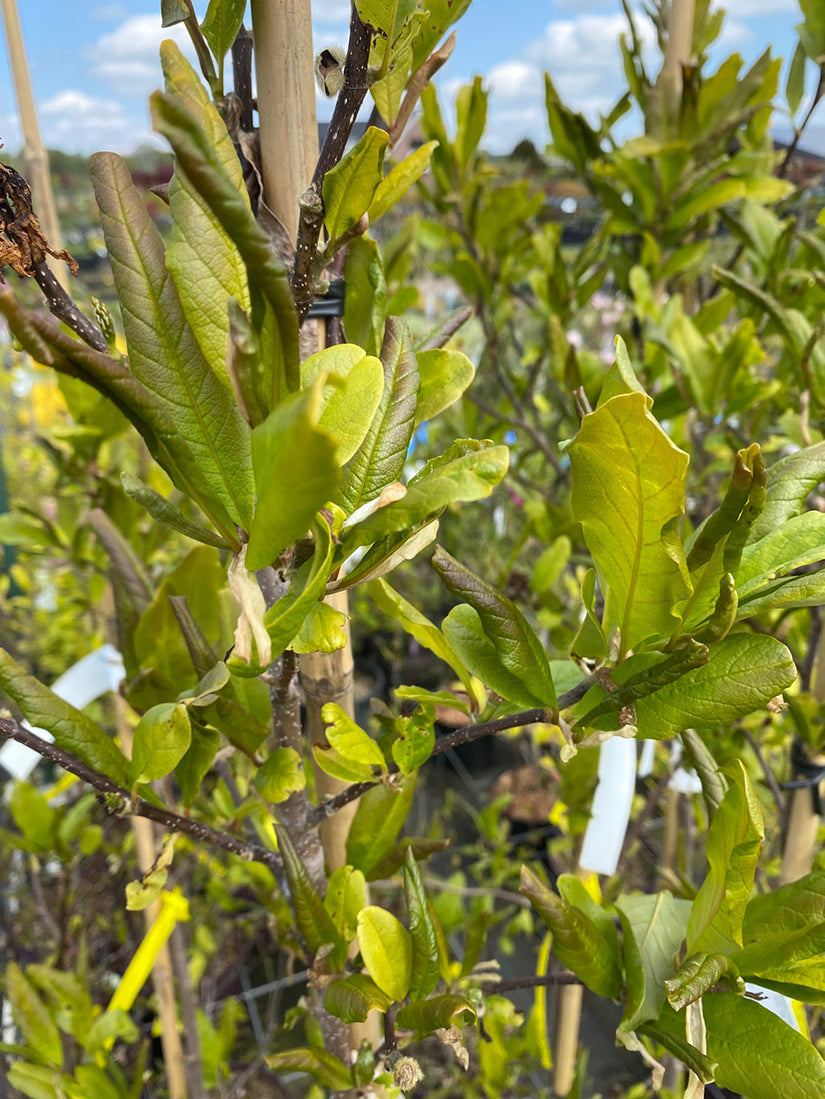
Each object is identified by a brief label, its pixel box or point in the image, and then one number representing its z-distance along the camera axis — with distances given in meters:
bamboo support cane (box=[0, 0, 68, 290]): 0.62
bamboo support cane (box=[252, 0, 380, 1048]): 0.35
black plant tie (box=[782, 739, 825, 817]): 0.63
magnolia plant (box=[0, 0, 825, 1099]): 0.29
